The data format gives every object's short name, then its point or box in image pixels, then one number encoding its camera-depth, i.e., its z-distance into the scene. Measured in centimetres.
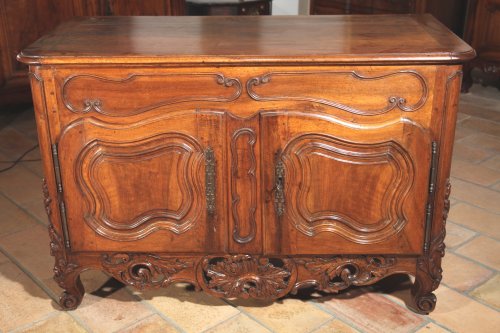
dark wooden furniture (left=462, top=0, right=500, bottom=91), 407
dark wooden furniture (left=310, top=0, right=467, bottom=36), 427
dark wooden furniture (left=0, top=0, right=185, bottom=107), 370
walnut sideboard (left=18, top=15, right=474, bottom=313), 185
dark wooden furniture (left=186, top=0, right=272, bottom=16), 416
